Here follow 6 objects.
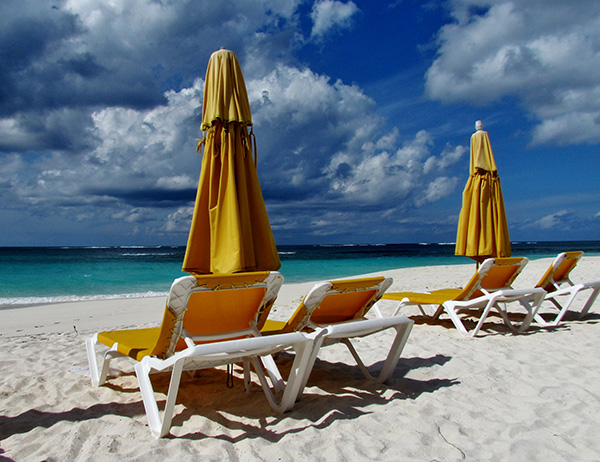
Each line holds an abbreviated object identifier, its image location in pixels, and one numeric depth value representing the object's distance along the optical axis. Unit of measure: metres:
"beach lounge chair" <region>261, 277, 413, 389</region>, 2.71
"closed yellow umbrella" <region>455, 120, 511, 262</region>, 6.54
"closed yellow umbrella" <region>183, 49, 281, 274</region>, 3.50
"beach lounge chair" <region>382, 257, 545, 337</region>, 4.58
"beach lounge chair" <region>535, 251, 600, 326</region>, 5.17
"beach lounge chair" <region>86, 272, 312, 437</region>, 2.28
